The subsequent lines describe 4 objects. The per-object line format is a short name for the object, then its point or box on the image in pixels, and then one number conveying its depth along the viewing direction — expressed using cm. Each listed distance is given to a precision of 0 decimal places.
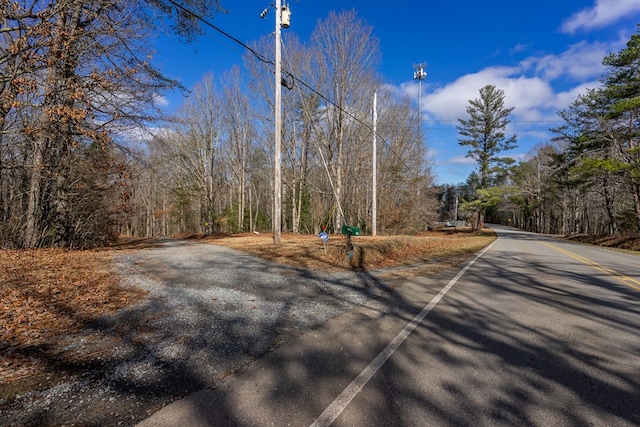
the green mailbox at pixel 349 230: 936
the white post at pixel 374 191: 1686
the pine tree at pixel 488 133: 3231
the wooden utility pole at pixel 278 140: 1171
